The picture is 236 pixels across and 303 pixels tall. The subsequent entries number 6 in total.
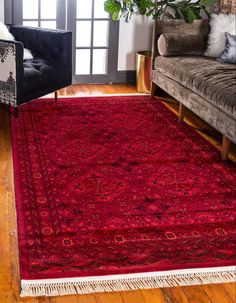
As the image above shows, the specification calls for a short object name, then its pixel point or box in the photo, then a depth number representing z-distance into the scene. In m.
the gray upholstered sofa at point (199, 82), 3.43
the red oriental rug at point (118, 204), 2.19
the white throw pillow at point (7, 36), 4.27
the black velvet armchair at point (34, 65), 3.81
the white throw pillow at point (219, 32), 4.56
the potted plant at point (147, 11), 4.98
